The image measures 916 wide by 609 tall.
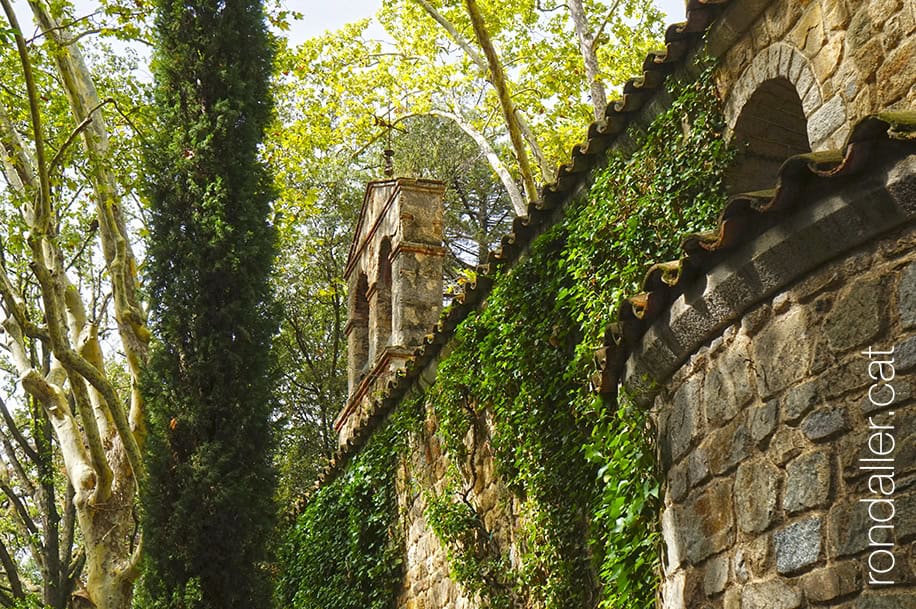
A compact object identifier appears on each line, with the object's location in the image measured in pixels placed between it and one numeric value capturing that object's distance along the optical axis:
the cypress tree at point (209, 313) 7.73
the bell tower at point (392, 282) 10.84
